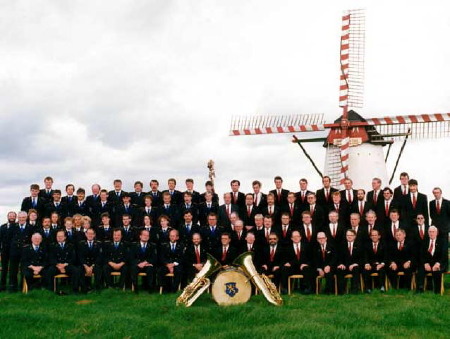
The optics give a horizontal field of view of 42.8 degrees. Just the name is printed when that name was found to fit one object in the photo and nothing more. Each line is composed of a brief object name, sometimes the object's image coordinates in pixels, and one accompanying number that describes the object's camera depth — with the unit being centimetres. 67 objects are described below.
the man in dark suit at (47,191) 1516
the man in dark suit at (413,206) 1378
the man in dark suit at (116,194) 1498
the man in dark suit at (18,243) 1357
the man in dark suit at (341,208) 1388
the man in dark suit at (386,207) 1373
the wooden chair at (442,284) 1255
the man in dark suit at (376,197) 1399
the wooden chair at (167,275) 1271
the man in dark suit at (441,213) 1371
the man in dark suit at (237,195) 1475
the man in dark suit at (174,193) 1509
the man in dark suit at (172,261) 1282
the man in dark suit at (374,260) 1276
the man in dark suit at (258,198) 1446
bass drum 1068
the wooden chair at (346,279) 1260
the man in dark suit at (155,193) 1512
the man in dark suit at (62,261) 1282
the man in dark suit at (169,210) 1450
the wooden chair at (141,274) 1290
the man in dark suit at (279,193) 1476
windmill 2252
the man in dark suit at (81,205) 1488
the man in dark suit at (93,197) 1498
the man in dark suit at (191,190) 1495
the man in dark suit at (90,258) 1300
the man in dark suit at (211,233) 1351
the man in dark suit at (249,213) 1430
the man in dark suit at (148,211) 1440
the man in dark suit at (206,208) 1472
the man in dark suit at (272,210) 1407
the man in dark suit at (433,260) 1259
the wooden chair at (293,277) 1259
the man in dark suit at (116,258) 1301
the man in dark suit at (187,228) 1376
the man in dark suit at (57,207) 1469
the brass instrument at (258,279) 1077
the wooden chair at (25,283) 1294
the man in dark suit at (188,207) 1453
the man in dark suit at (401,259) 1282
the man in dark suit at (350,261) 1252
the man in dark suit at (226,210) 1407
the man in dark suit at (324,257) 1273
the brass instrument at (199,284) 1073
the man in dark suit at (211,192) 1472
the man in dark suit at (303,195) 1440
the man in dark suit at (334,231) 1317
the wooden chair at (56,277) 1279
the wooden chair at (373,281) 1283
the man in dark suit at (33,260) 1299
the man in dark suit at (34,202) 1490
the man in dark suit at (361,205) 1391
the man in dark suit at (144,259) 1282
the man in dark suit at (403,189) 1397
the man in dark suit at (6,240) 1399
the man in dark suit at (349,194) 1412
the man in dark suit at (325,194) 1450
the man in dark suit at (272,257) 1299
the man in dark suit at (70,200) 1494
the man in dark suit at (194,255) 1315
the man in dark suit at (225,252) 1284
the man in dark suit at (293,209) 1423
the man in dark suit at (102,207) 1483
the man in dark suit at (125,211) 1457
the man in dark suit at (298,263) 1277
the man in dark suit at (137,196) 1506
